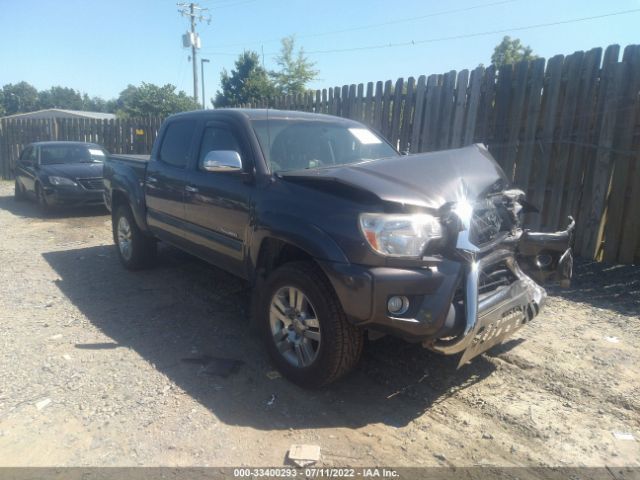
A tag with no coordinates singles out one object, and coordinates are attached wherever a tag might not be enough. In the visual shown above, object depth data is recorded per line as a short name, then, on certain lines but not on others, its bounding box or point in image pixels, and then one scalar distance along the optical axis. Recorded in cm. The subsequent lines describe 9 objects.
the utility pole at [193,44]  3853
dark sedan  1048
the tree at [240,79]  3841
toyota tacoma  284
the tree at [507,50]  4534
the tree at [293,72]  3272
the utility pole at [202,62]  4381
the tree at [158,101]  4241
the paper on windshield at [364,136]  461
